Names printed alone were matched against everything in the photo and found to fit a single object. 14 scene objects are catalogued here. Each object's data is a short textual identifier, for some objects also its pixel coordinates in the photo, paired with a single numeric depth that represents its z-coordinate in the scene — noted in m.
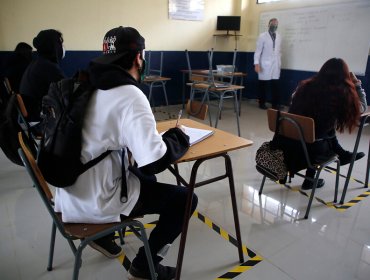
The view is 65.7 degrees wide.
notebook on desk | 1.36
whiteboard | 4.25
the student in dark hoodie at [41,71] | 2.30
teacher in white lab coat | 5.11
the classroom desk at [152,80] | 4.66
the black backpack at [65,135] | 0.98
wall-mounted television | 5.63
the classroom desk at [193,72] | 4.62
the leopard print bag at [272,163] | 1.94
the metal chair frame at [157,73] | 5.12
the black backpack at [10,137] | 1.55
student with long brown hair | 1.89
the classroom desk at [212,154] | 1.23
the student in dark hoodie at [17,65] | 3.42
